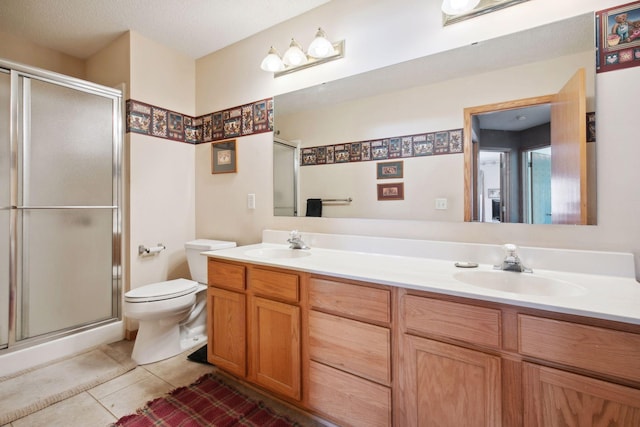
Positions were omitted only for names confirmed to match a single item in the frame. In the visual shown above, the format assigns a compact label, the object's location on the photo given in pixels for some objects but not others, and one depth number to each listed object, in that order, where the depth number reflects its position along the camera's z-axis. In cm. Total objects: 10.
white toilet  185
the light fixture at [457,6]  138
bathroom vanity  82
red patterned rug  139
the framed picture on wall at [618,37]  114
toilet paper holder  228
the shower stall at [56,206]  185
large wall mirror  127
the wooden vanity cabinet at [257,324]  139
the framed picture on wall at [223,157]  237
